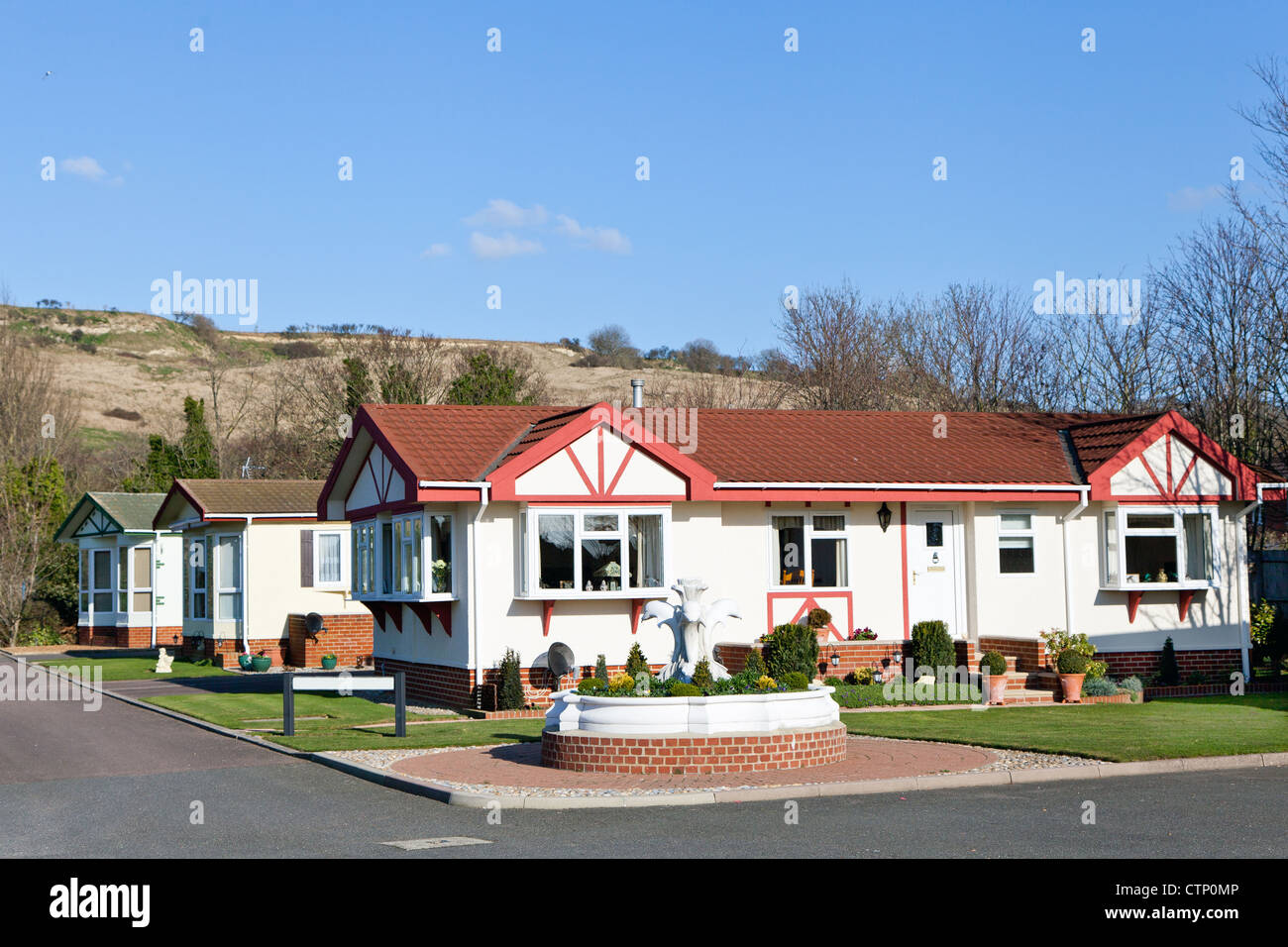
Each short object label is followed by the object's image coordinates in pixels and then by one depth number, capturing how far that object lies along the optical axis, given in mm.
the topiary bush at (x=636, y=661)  20781
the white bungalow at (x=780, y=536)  21047
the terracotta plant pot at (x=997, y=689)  20875
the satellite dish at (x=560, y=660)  20375
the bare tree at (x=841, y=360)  44469
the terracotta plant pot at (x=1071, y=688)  21031
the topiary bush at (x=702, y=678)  14910
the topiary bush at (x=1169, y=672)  22797
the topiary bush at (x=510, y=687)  20297
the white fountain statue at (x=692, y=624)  15945
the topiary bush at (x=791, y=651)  21156
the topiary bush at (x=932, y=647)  22281
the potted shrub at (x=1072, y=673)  20984
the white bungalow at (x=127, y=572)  38344
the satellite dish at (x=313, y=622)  29750
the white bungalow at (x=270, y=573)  31547
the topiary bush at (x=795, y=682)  15203
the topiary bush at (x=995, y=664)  20906
